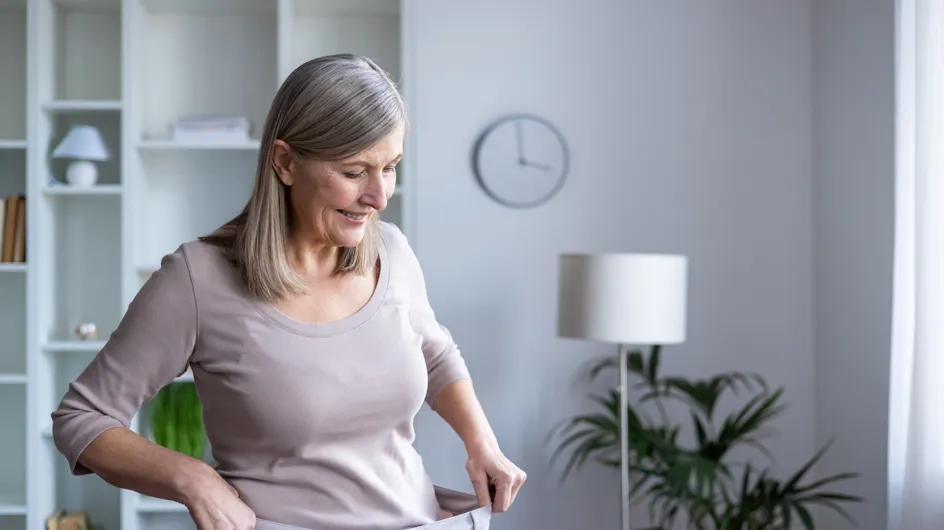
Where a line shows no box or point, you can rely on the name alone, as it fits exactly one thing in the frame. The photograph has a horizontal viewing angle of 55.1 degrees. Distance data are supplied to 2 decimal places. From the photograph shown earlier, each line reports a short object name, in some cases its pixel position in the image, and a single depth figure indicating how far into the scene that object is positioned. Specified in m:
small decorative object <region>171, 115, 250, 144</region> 3.22
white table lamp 3.15
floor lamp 2.76
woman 1.08
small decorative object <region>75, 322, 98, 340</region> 3.21
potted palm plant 2.79
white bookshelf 3.38
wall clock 3.47
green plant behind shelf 3.27
